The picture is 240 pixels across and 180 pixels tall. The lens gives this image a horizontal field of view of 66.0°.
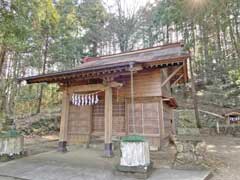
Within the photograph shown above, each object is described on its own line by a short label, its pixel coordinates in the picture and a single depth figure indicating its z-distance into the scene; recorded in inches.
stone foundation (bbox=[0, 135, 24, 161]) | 233.0
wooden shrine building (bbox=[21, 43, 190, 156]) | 232.7
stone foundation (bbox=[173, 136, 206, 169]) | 182.9
